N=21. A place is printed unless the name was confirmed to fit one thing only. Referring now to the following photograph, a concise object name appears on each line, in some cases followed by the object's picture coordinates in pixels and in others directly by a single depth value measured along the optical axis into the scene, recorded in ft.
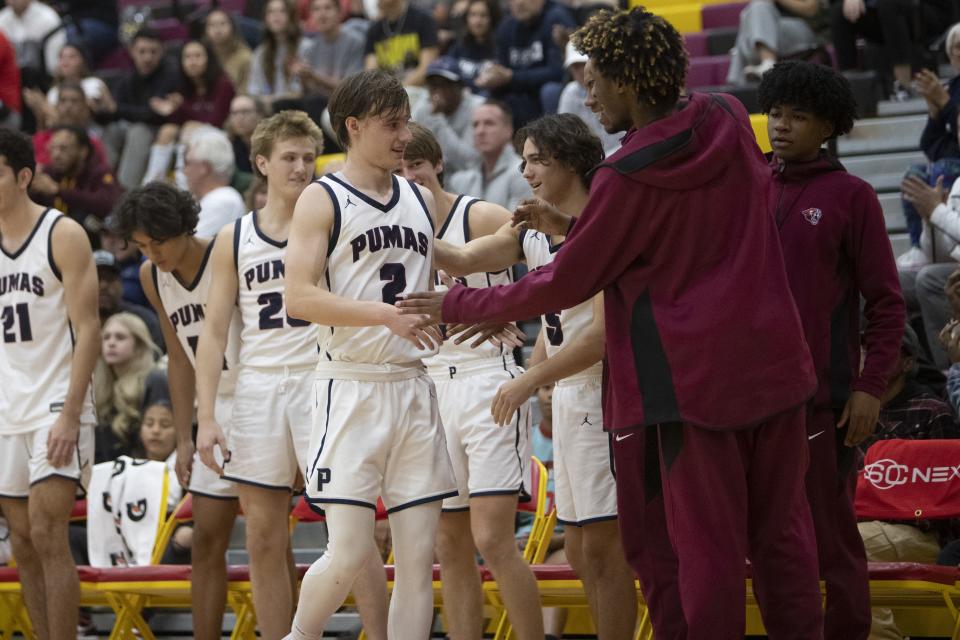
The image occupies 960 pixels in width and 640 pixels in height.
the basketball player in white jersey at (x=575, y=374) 33.27
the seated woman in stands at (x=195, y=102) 77.05
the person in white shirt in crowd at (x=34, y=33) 88.99
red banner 36.83
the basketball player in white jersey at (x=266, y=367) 36.81
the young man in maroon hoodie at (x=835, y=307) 29.96
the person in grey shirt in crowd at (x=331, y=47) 78.28
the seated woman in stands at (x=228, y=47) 83.05
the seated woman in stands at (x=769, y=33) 65.67
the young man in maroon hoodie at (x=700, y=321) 25.63
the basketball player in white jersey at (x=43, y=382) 39.58
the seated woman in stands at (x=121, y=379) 54.08
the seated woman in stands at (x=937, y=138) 50.55
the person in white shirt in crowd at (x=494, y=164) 59.62
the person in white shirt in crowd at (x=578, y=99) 61.77
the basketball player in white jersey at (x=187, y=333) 39.27
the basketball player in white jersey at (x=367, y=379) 29.89
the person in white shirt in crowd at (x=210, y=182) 59.57
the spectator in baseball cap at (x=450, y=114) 64.75
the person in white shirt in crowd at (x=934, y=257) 46.57
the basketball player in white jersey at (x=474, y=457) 35.19
